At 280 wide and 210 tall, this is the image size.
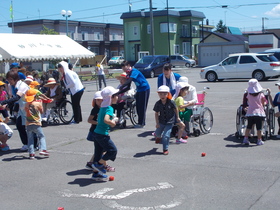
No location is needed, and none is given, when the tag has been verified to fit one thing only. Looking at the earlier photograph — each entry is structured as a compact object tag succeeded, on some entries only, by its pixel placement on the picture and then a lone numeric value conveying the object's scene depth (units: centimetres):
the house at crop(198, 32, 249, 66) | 5372
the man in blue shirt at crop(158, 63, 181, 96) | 1021
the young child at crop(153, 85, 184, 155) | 823
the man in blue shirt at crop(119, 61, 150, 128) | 1095
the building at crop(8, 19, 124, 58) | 7375
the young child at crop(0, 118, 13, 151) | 865
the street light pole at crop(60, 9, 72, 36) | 3580
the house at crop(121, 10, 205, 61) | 6650
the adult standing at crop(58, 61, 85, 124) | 1199
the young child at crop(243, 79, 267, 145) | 865
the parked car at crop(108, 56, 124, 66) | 6468
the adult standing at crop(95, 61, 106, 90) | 2566
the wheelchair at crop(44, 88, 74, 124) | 1232
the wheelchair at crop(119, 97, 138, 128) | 1127
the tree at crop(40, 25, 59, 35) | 5328
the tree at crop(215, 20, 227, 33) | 10731
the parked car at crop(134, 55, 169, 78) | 3446
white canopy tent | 2277
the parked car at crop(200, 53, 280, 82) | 2523
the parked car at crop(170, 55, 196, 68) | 5356
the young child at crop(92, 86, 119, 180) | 658
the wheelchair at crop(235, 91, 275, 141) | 909
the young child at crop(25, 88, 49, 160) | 812
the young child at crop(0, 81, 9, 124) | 939
